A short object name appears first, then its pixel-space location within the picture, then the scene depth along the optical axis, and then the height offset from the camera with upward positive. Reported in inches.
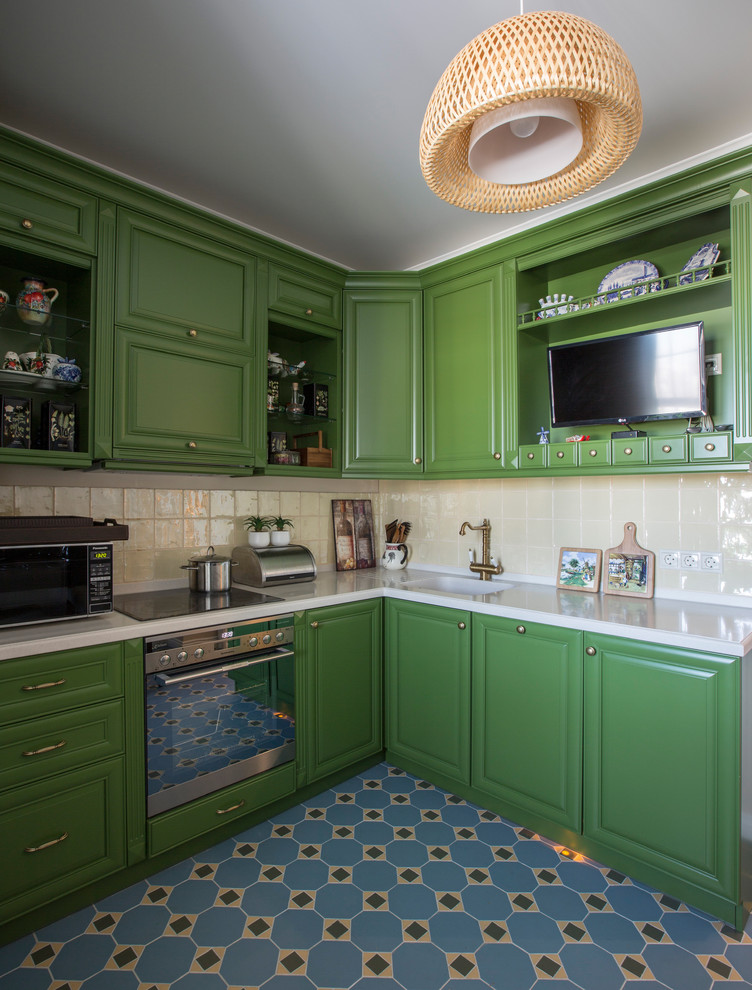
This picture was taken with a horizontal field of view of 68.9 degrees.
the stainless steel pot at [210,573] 92.3 -12.3
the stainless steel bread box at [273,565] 100.0 -12.1
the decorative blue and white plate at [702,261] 81.4 +36.2
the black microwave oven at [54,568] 65.7 -8.5
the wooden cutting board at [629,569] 89.4 -11.4
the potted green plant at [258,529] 106.0 -5.7
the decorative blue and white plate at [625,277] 88.6 +37.6
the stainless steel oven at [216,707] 72.7 -29.4
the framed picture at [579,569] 95.6 -12.3
